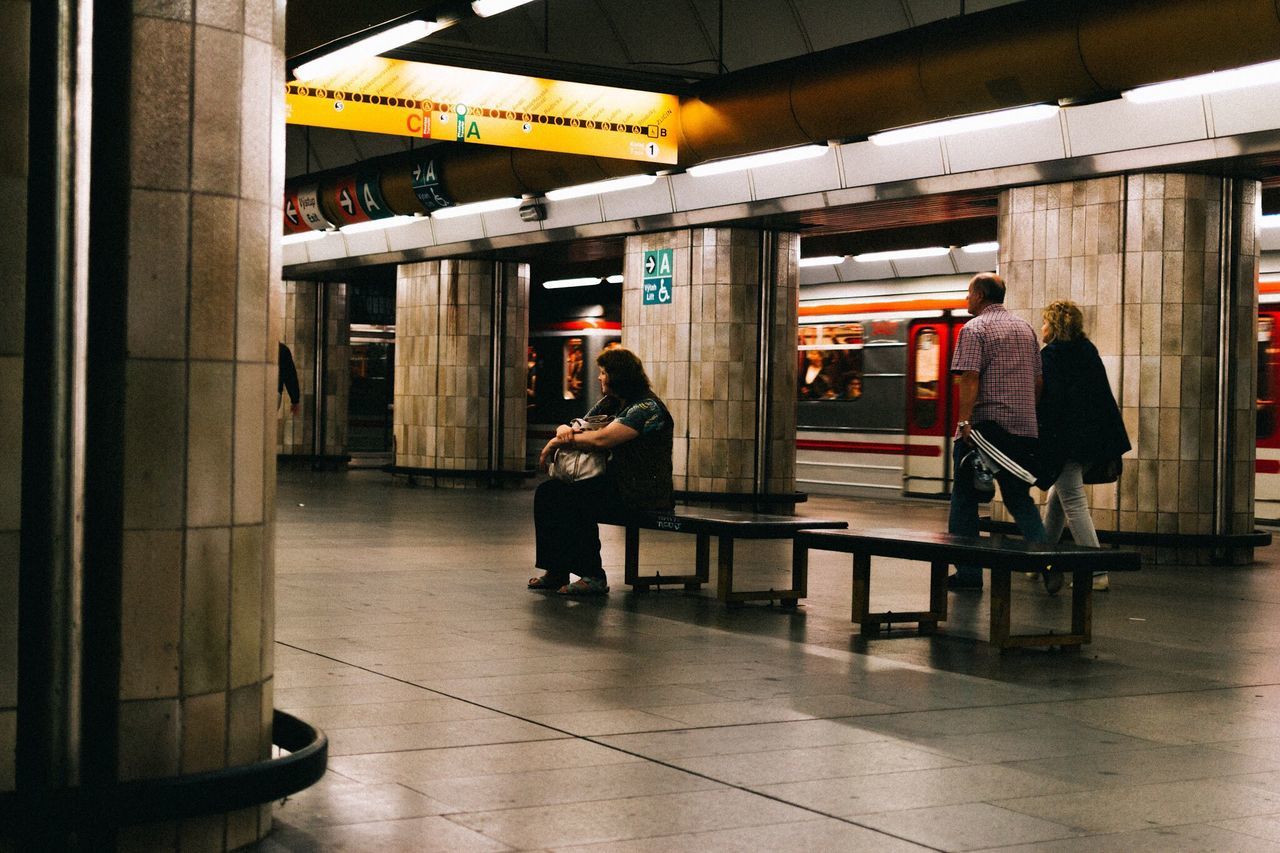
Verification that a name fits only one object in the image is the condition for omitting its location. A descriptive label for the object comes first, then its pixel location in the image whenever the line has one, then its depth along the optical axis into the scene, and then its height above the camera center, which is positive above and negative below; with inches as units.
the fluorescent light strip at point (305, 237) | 928.3 +97.3
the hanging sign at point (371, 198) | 717.9 +93.1
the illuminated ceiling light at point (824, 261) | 823.2 +77.7
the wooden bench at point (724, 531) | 330.0 -26.8
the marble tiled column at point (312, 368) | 1031.0 +21.0
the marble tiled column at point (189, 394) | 140.3 +0.3
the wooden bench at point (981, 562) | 269.3 -26.7
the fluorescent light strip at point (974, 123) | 451.8 +84.2
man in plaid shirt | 360.8 +1.6
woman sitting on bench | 350.6 -18.6
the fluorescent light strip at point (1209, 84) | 389.4 +85.4
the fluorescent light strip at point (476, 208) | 739.7 +94.5
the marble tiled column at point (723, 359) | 661.3 +19.9
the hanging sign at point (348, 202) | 732.0 +93.1
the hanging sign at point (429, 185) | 671.1 +93.0
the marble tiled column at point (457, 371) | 834.8 +16.6
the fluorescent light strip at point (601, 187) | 626.7 +90.9
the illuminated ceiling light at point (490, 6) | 290.5 +73.7
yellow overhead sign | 450.6 +89.1
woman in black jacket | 372.8 -2.0
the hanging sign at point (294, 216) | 789.9 +93.9
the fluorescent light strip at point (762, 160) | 533.6 +87.0
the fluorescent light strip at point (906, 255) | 770.2 +77.4
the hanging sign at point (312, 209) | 766.5 +94.1
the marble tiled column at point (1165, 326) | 463.2 +25.8
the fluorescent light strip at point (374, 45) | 316.8 +76.4
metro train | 771.4 +10.4
